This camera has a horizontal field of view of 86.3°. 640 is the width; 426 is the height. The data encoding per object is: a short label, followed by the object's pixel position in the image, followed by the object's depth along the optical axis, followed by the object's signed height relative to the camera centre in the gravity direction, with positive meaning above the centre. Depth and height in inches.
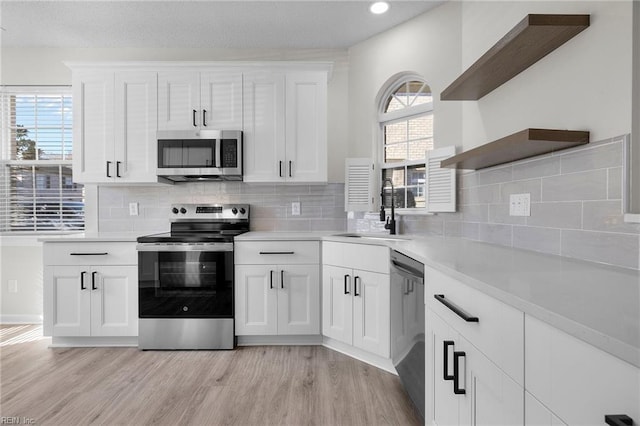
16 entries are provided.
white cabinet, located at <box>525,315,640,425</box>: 21.3 -12.1
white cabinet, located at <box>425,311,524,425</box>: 35.2 -22.0
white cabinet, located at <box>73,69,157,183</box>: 119.9 +29.3
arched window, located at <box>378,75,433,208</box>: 117.2 +26.6
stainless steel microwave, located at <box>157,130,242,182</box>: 117.6 +19.7
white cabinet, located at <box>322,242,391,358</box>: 92.6 -25.2
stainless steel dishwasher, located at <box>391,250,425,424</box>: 66.7 -25.2
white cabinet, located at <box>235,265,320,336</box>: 109.3 -29.0
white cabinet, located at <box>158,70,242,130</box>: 119.7 +38.5
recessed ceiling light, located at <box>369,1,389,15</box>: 107.3 +64.8
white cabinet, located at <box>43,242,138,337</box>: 109.6 -26.3
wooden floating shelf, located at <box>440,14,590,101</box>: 53.3 +28.8
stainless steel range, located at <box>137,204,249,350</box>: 108.2 -26.3
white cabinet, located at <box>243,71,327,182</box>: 120.0 +30.2
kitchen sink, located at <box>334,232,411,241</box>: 103.4 -8.7
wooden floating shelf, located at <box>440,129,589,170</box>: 52.8 +11.1
